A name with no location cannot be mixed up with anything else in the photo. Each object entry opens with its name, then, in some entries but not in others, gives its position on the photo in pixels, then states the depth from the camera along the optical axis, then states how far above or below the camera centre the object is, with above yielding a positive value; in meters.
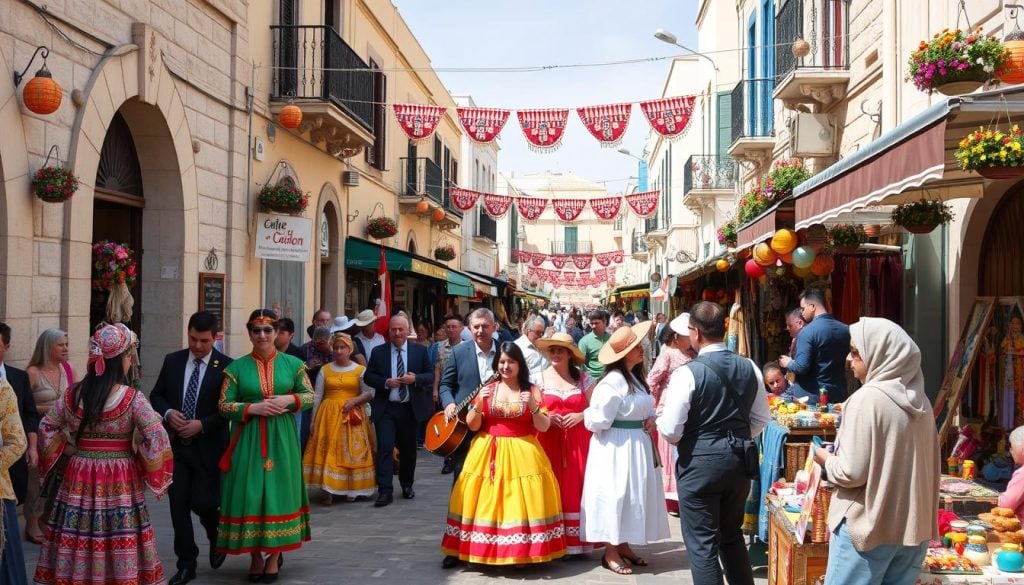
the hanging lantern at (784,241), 9.12 +0.67
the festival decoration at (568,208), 27.67 +2.95
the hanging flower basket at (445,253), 26.97 +1.55
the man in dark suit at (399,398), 8.93 -0.90
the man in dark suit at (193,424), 5.98 -0.77
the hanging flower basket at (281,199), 12.32 +1.41
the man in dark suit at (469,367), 7.26 -0.50
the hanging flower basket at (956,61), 6.64 +1.82
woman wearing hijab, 3.77 -0.58
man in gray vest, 4.99 -0.70
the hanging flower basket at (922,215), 8.06 +0.83
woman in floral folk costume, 5.11 -0.93
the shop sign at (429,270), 17.33 +0.71
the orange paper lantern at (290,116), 12.84 +2.60
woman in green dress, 6.00 -1.01
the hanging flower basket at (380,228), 18.36 +1.55
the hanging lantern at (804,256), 9.33 +0.54
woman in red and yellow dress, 6.30 -1.22
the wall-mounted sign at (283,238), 12.26 +0.90
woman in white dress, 6.25 -1.01
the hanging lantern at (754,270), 11.61 +0.49
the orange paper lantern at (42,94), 7.35 +1.65
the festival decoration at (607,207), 26.41 +2.86
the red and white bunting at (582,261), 51.48 +2.62
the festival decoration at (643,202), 25.83 +2.94
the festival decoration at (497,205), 25.81 +2.84
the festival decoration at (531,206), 26.81 +2.91
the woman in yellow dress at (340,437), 8.77 -1.23
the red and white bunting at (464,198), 24.89 +2.89
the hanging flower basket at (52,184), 7.59 +0.97
